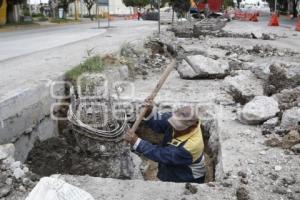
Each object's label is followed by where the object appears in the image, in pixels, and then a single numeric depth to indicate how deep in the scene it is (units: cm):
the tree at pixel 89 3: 5523
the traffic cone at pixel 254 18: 3628
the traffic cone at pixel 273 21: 2826
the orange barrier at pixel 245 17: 3666
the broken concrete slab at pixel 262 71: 769
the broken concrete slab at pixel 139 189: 359
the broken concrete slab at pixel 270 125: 522
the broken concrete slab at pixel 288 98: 579
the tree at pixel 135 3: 6975
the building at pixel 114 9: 6556
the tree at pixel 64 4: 4703
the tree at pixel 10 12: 3193
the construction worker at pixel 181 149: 447
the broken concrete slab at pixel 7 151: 397
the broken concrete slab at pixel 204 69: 866
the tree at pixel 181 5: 2552
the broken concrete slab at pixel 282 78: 719
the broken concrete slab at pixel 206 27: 2041
